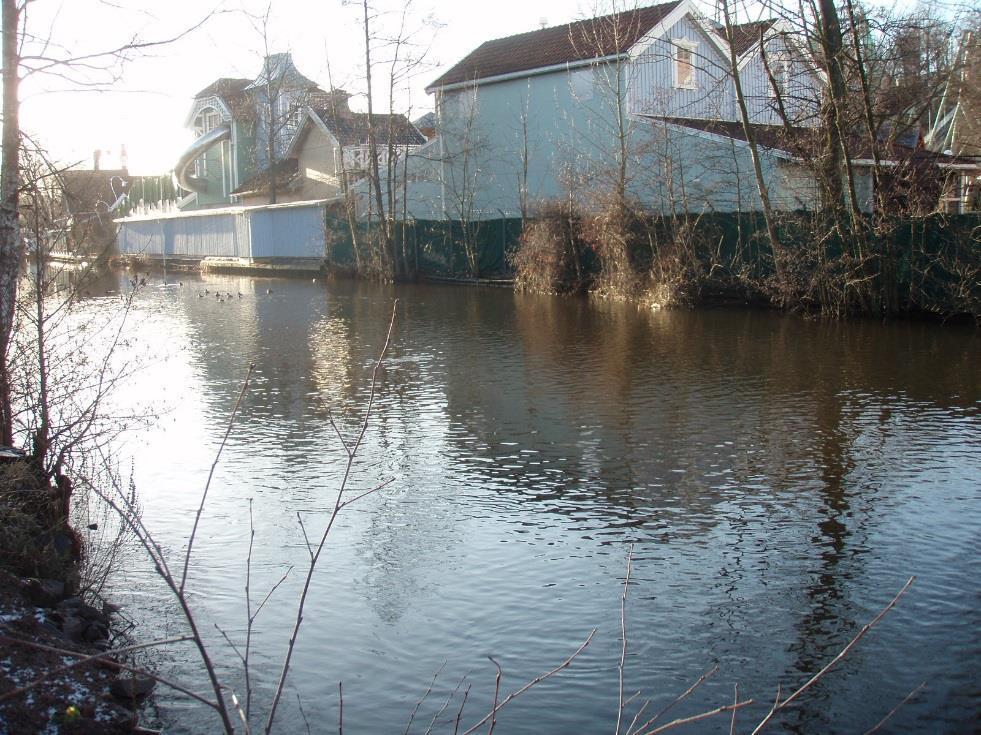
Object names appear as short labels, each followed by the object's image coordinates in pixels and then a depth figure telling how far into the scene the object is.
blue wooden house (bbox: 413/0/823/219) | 26.44
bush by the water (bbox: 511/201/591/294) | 28.00
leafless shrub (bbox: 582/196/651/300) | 25.25
